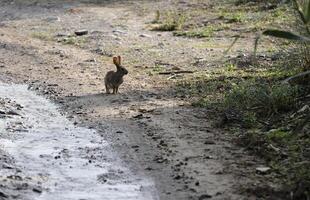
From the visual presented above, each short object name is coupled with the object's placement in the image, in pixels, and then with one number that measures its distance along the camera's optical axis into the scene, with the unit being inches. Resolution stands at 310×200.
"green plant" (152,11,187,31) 1318.9
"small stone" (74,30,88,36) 1291.8
